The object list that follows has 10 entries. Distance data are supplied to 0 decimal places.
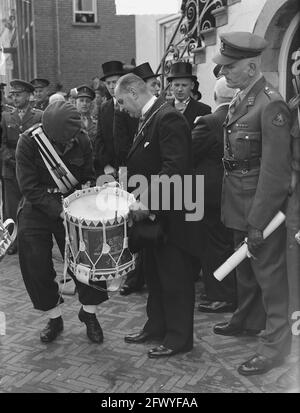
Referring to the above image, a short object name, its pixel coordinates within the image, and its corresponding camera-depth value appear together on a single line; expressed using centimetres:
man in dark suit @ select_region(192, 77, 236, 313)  422
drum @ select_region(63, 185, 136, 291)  340
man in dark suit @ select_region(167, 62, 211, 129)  516
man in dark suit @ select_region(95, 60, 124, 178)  557
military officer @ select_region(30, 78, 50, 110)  982
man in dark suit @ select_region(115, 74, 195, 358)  341
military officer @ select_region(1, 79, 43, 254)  654
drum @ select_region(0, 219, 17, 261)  340
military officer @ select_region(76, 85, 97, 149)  722
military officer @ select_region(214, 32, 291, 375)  324
